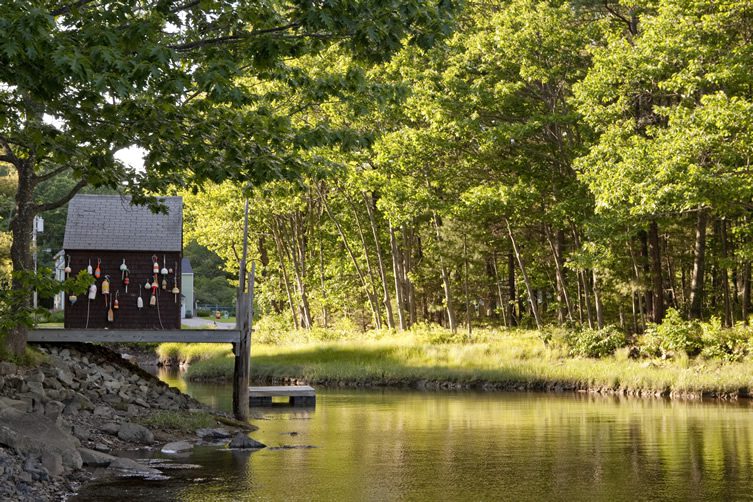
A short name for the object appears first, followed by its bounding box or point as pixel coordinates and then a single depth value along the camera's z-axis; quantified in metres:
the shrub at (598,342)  38.88
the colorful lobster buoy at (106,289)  28.06
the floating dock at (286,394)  32.22
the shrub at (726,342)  33.97
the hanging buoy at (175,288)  28.56
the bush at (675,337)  35.50
